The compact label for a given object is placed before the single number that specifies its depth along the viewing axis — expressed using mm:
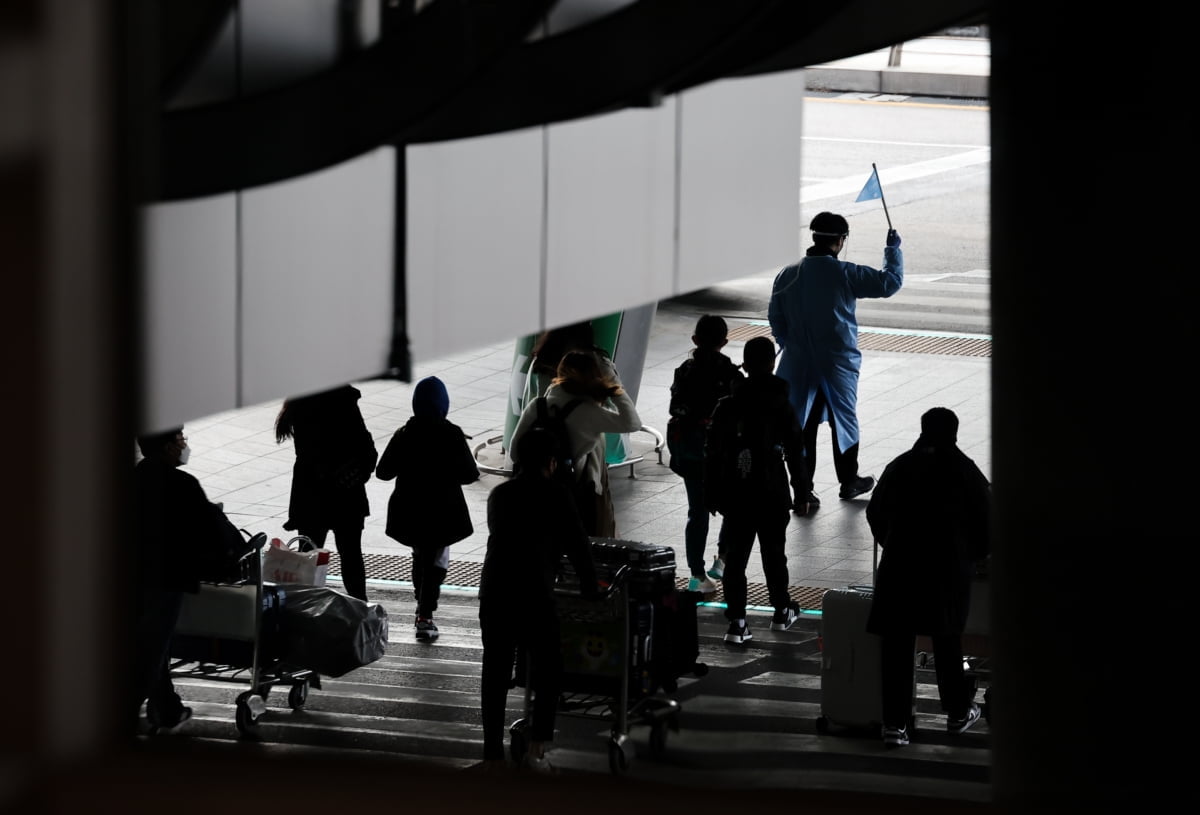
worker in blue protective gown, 21094
